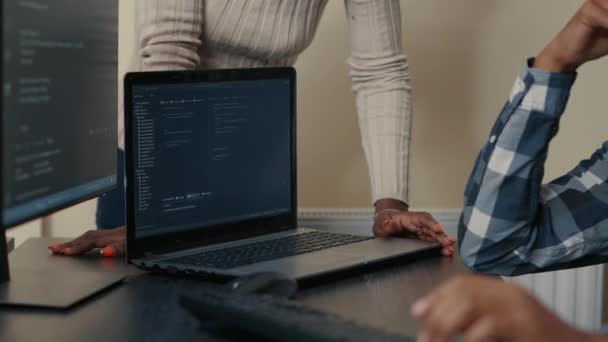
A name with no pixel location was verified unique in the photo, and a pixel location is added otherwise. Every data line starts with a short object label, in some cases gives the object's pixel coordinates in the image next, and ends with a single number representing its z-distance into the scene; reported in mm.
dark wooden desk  1528
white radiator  2875
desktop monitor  1479
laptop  1786
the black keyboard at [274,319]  1355
